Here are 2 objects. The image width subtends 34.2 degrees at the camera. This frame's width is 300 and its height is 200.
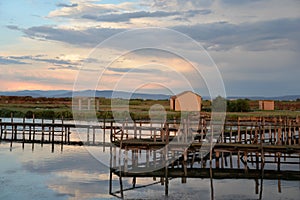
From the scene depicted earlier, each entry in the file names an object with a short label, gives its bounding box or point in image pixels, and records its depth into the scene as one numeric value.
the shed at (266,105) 77.09
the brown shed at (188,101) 56.58
